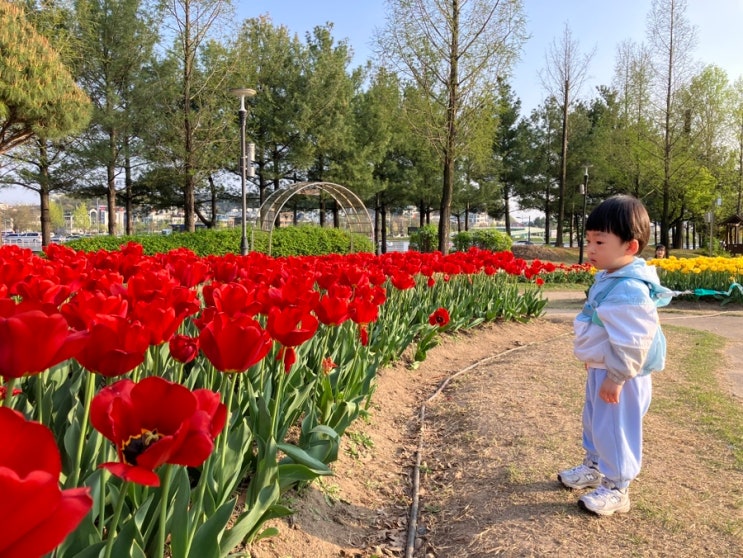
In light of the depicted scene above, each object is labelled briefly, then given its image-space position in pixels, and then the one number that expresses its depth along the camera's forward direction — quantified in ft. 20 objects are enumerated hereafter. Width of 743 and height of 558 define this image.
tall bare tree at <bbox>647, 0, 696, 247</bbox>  77.36
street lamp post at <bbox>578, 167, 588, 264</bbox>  76.83
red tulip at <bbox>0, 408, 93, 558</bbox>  1.62
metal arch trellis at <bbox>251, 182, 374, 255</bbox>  48.01
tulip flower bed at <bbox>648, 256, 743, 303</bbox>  38.60
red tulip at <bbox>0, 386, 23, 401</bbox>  4.89
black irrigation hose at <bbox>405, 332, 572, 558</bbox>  8.20
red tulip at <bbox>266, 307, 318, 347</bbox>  6.07
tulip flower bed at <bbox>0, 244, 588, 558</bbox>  2.48
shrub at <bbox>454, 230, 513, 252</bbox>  80.79
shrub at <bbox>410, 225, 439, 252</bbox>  84.07
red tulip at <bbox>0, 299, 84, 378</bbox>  3.25
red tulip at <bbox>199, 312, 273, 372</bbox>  4.62
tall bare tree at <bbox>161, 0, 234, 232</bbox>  61.98
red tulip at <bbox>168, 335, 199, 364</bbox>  5.34
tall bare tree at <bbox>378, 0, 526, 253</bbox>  49.24
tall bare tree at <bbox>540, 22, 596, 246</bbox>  93.97
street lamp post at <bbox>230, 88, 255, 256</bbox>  42.91
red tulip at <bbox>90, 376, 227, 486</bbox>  2.76
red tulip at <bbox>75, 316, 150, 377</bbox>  4.07
